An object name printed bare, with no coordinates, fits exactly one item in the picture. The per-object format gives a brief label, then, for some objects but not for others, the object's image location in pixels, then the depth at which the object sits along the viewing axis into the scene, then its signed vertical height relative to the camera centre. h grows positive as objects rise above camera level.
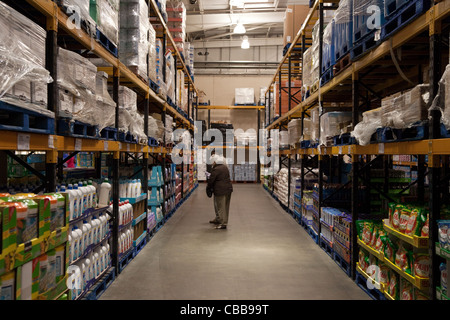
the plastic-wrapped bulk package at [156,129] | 6.67 +0.63
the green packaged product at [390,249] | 3.51 -0.88
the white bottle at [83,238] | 3.43 -0.75
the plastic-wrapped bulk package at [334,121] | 5.47 +0.62
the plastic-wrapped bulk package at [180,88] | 9.51 +2.03
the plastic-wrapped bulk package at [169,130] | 7.95 +0.72
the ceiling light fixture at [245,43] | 15.03 +5.01
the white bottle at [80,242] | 3.37 -0.78
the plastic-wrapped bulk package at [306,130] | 7.53 +0.68
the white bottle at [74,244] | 3.23 -0.77
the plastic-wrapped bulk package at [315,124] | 6.48 +0.69
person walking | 7.57 -0.60
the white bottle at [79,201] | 3.34 -0.39
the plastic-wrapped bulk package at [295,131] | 8.05 +0.71
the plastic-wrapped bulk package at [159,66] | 6.68 +1.83
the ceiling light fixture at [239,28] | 13.27 +5.00
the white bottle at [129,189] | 5.39 -0.43
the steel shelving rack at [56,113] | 2.56 +0.46
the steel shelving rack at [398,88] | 2.74 +1.09
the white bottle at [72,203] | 3.19 -0.39
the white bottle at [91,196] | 3.68 -0.37
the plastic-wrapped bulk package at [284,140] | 9.73 +0.61
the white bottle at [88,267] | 3.61 -1.09
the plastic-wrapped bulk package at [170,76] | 7.62 +1.91
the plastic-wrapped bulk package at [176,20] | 9.27 +3.75
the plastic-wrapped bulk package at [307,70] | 7.10 +1.87
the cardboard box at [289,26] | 9.17 +3.51
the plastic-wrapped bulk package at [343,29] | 4.58 +1.80
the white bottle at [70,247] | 3.18 -0.78
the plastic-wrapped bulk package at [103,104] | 3.81 +0.64
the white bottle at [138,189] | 5.66 -0.46
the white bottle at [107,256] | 4.30 -1.17
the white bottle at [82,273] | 3.45 -1.10
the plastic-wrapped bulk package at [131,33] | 4.97 +1.80
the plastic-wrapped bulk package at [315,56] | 6.39 +1.93
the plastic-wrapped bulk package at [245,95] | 18.61 +3.46
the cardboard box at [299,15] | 9.18 +3.81
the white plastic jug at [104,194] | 4.41 -0.41
